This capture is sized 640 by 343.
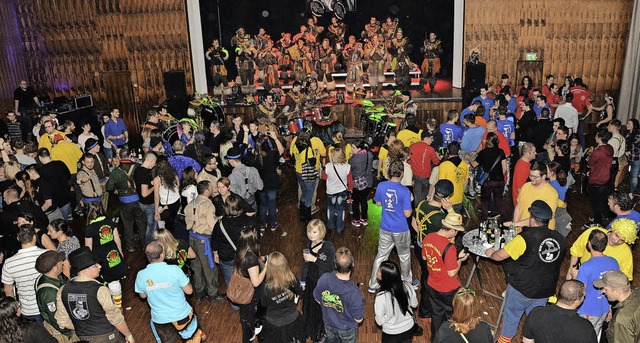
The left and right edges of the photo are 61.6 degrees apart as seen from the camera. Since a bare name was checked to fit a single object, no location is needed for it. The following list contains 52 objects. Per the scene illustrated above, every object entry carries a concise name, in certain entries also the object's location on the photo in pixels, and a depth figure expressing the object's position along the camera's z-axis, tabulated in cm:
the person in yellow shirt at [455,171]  618
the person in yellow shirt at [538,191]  518
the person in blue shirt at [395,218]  542
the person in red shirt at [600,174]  688
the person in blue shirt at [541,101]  920
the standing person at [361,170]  723
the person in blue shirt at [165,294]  421
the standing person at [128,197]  670
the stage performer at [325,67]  1452
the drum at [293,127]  1126
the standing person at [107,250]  507
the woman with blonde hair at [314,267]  441
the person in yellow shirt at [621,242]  420
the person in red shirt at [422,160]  707
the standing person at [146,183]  650
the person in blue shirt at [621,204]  470
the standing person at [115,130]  974
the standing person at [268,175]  730
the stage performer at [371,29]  1532
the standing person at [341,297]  394
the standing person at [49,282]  410
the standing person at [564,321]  347
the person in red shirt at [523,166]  605
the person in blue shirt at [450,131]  816
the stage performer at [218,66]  1394
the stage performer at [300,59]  1472
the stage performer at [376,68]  1386
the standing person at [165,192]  625
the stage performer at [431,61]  1386
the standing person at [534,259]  422
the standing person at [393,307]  385
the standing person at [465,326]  329
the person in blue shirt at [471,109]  869
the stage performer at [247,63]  1434
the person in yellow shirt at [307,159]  739
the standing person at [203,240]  550
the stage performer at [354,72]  1405
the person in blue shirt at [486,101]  991
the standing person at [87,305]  393
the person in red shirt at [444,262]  434
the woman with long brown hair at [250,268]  433
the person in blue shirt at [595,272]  406
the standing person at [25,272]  453
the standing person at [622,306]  362
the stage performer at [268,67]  1469
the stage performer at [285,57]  1529
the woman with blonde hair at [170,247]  461
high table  514
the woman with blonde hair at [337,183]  702
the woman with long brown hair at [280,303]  402
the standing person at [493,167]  693
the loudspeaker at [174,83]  1253
